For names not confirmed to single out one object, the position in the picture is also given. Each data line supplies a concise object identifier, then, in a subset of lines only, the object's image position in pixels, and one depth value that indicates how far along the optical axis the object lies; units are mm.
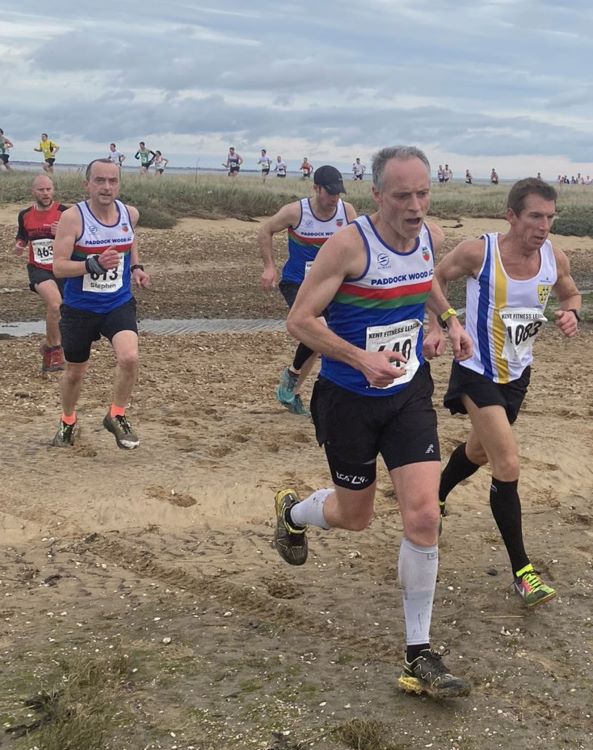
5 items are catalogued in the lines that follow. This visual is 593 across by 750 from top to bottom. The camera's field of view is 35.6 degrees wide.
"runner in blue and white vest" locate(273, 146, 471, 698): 3908
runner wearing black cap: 7875
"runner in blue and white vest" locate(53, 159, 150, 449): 6781
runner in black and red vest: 9914
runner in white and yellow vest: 4785
